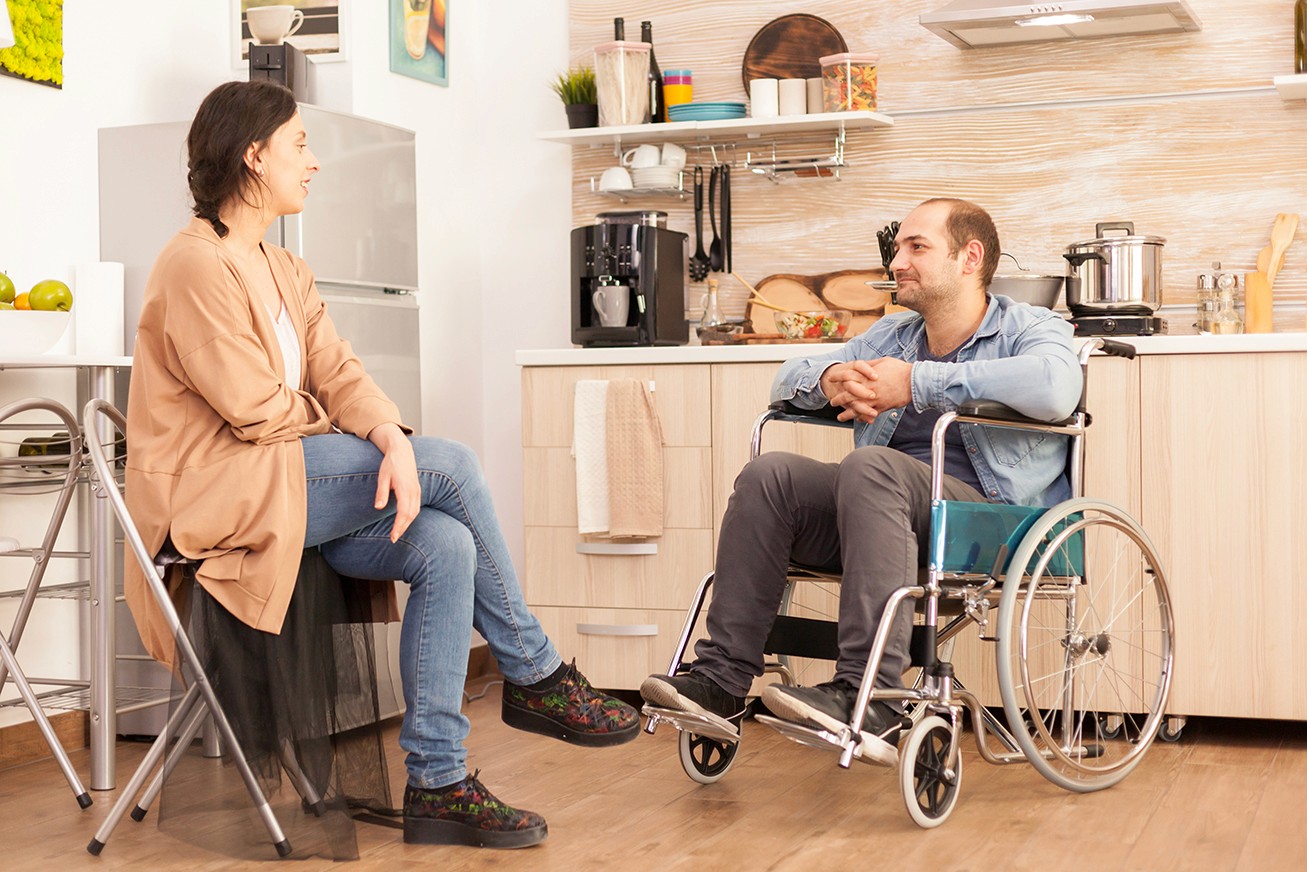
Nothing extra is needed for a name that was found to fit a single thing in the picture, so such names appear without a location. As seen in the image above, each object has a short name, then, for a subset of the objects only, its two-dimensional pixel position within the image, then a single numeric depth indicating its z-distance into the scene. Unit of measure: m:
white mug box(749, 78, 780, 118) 3.86
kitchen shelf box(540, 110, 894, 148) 3.78
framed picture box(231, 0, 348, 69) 3.66
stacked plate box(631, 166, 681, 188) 3.99
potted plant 3.99
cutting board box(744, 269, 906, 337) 3.86
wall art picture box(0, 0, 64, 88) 3.07
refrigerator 3.26
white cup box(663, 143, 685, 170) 4.00
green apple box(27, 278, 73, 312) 2.80
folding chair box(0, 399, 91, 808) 2.69
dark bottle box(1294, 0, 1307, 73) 3.42
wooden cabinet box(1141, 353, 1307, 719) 3.06
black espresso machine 3.68
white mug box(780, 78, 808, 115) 3.87
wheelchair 2.44
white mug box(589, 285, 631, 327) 3.67
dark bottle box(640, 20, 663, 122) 3.99
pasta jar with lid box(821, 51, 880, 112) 3.78
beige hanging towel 3.47
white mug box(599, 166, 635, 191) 4.01
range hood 3.35
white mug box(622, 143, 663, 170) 3.99
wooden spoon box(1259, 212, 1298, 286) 3.48
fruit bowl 2.73
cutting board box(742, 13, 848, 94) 3.94
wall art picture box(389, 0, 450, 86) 3.89
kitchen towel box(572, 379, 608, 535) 3.51
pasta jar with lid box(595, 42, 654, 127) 3.92
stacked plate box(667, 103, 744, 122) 3.89
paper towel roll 3.11
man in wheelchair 2.44
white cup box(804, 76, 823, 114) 3.88
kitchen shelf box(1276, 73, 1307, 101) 3.31
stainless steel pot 3.32
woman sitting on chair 2.26
